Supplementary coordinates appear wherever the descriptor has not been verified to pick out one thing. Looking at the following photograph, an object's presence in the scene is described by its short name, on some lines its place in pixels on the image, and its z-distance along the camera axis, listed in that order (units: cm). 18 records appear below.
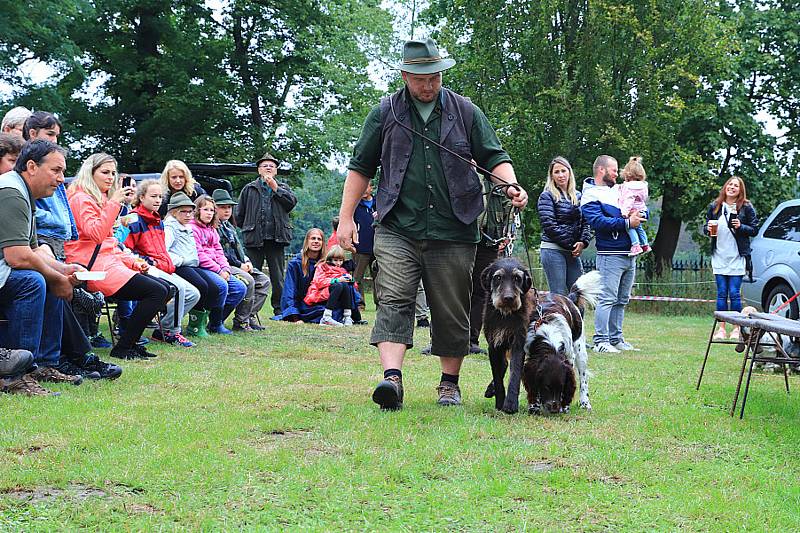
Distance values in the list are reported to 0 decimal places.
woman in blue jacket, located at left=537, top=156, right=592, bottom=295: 941
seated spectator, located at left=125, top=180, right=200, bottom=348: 891
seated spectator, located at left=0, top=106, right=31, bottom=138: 793
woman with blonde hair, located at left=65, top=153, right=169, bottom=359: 754
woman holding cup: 1138
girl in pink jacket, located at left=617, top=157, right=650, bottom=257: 1000
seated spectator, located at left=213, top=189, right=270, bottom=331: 1115
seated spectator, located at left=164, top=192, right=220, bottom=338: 968
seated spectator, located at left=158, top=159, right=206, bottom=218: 1016
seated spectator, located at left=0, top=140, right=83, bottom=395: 595
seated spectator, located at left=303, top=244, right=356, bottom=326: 1273
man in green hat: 564
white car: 1159
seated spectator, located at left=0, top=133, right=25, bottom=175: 651
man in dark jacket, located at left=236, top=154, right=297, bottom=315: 1279
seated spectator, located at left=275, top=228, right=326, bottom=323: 1295
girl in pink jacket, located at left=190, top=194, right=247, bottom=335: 1020
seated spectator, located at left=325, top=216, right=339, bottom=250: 1359
